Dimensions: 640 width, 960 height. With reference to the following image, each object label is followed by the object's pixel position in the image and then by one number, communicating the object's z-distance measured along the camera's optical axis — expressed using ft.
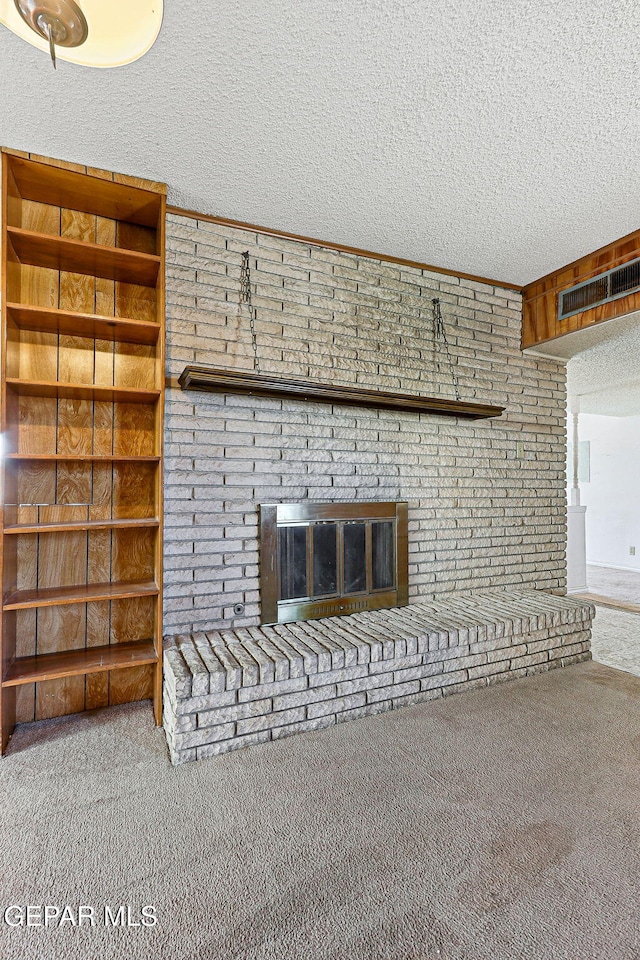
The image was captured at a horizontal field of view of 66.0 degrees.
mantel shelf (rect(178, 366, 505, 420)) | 7.98
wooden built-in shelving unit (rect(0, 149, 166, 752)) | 7.31
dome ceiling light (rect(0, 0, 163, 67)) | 4.04
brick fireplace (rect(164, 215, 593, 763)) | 7.70
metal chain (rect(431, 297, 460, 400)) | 11.32
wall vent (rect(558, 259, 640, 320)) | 9.90
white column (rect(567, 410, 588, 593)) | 17.81
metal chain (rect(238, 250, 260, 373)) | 9.25
